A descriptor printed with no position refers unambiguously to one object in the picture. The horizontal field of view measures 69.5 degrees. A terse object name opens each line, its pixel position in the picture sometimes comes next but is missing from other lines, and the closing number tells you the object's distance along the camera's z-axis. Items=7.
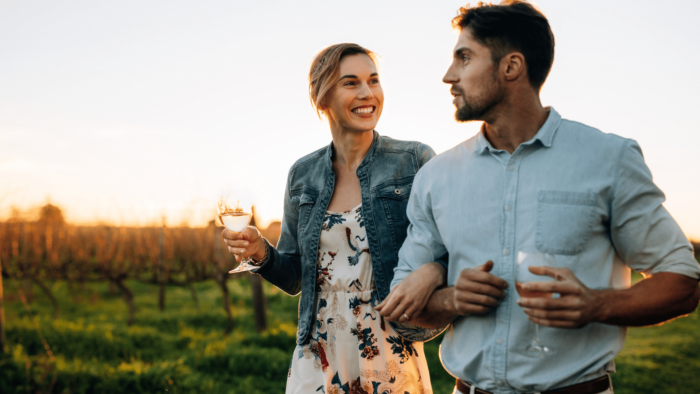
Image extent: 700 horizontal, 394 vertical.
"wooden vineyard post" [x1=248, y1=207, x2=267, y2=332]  8.38
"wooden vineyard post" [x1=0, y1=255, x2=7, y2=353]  5.65
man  1.32
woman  2.14
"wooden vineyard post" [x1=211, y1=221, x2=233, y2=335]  9.02
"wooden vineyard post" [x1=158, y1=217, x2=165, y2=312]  10.69
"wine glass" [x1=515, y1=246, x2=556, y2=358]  1.20
